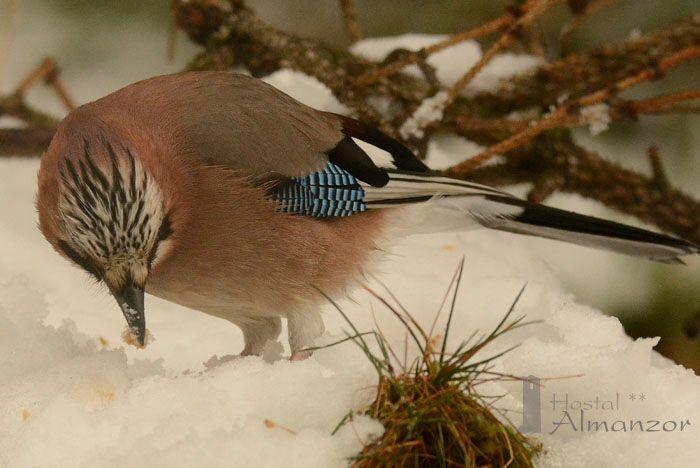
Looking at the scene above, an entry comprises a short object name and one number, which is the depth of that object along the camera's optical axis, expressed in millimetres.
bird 3920
